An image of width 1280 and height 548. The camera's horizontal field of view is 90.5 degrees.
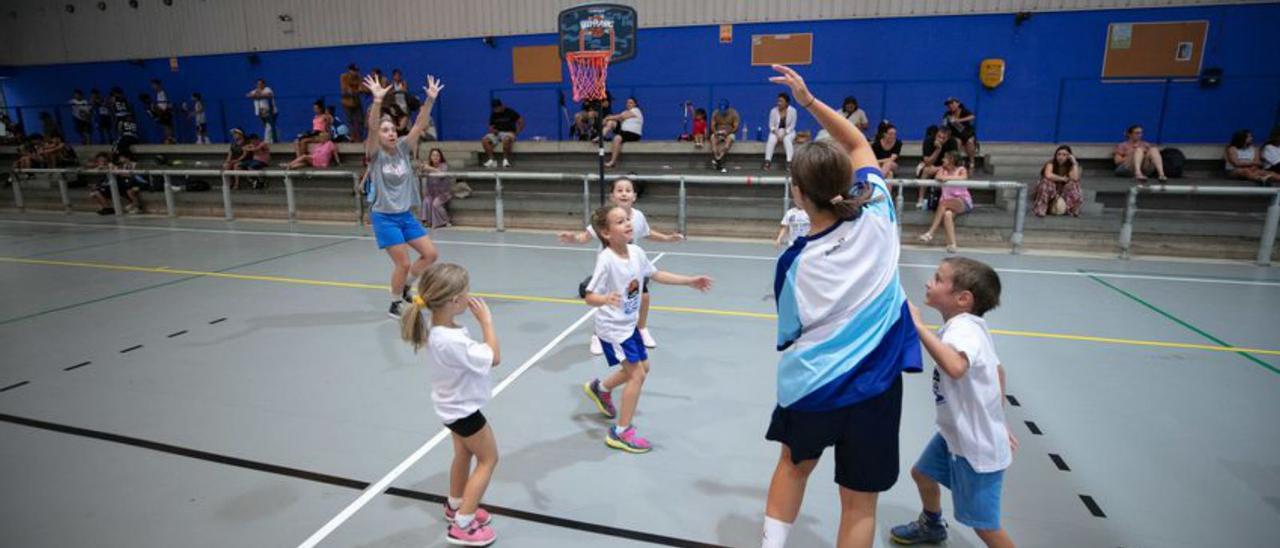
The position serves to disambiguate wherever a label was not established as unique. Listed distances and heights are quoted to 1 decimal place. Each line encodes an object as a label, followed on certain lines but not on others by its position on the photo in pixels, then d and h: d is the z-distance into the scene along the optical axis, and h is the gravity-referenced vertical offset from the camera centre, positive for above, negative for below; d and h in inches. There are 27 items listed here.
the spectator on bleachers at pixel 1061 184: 370.3 -28.3
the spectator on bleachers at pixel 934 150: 394.2 -10.1
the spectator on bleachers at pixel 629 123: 558.3 +8.2
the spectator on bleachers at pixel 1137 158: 436.5 -15.5
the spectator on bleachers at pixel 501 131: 571.8 +0.8
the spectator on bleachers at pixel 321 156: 575.8 -22.2
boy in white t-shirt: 86.1 -36.2
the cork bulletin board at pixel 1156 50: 482.0 +64.2
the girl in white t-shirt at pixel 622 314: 137.3 -38.7
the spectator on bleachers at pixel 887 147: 420.2 -8.8
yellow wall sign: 520.1 +50.1
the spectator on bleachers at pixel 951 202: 355.6 -37.9
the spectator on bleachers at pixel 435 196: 451.5 -45.2
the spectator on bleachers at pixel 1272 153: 413.3 -11.0
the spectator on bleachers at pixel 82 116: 775.7 +16.5
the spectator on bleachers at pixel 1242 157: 422.9 -14.1
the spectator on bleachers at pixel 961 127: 451.8 +5.1
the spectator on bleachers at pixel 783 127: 491.2 +4.9
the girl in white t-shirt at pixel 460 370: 97.8 -36.7
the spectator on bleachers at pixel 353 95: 647.8 +36.1
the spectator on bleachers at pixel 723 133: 522.6 +0.0
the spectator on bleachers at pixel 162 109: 753.6 +24.7
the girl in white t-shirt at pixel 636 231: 179.6 -28.4
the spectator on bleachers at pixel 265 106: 689.7 +27.0
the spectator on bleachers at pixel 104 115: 772.0 +17.9
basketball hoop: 406.0 +40.6
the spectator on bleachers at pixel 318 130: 605.9 +1.0
